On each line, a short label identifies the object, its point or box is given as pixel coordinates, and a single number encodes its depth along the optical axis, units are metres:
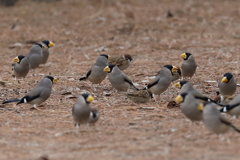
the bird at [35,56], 14.67
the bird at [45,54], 15.35
